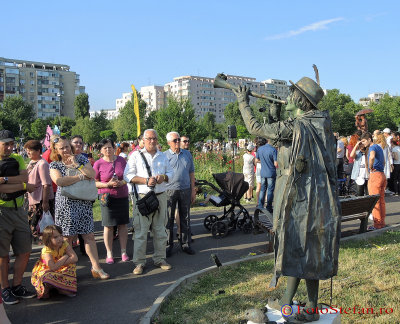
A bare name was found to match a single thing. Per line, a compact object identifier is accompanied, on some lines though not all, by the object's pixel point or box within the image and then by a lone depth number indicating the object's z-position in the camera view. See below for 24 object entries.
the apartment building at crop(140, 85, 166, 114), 171.38
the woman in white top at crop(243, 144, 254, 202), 12.71
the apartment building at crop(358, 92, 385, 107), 193.68
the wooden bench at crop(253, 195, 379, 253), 6.84
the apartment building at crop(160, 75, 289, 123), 161.62
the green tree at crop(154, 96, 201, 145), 19.16
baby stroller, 8.09
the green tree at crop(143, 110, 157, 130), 69.89
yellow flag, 13.38
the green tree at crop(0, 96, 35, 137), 57.66
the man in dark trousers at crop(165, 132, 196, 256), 6.86
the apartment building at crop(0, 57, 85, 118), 108.12
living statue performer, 3.21
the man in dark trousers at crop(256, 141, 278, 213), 9.35
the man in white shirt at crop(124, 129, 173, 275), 5.92
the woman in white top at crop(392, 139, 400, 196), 13.12
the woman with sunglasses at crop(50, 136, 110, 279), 5.48
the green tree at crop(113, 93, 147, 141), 69.46
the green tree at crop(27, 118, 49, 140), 60.97
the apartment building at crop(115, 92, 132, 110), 194.16
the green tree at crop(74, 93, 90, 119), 81.69
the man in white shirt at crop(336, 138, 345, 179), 13.64
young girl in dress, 4.86
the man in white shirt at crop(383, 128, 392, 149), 13.39
